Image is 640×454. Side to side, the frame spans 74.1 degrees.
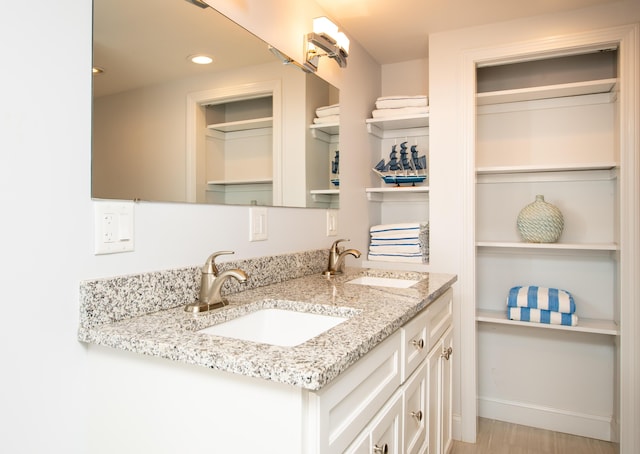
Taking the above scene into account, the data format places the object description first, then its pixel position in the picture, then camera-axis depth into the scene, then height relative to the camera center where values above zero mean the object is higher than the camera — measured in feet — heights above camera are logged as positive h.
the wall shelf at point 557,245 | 6.96 -0.32
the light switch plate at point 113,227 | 3.20 +0.01
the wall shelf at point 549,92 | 7.02 +2.39
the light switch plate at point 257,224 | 4.96 +0.04
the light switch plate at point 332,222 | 6.84 +0.08
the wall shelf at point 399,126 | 8.03 +2.05
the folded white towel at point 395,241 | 7.93 -0.26
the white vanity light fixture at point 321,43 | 5.90 +2.61
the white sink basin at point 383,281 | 6.11 -0.80
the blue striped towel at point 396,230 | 7.95 -0.06
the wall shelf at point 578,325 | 6.99 -1.68
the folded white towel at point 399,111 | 7.95 +2.20
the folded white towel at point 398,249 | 7.93 -0.43
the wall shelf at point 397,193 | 8.04 +0.70
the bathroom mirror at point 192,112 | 3.34 +1.17
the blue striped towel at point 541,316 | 7.19 -1.55
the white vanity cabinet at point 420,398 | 3.44 -1.67
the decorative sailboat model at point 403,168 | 8.25 +1.16
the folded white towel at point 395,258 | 7.94 -0.59
